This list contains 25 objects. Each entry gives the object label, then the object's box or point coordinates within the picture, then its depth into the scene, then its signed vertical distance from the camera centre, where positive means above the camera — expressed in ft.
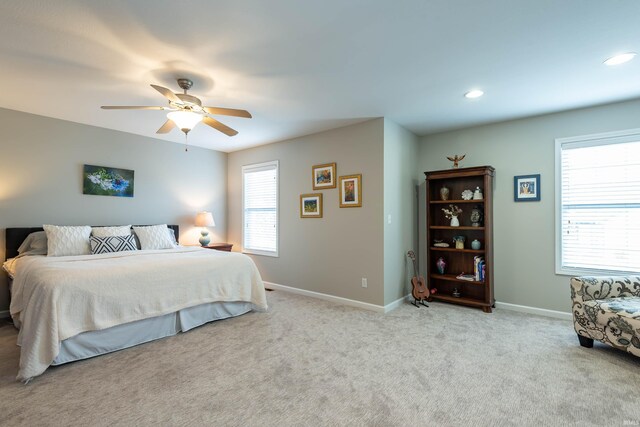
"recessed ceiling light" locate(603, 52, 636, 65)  7.87 +4.01
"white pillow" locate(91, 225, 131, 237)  13.17 -0.77
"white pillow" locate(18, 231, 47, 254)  11.91 -1.13
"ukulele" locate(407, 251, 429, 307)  13.35 -3.33
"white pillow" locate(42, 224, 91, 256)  11.72 -1.05
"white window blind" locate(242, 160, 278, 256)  17.29 +0.30
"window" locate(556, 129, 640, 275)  10.90 +0.37
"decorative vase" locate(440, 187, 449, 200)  14.17 +0.94
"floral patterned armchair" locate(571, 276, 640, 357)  7.99 -2.64
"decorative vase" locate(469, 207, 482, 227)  13.48 -0.19
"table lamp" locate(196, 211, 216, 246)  17.04 -0.45
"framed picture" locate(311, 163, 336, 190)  14.42 +1.79
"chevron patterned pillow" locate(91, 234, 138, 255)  12.46 -1.27
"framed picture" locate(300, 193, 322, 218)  14.93 +0.40
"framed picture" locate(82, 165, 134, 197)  13.93 +1.50
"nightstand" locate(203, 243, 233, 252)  17.23 -1.84
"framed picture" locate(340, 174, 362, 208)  13.44 +0.99
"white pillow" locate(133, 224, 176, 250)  14.10 -1.11
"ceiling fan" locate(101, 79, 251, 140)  8.68 +3.00
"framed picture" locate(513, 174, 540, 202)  12.44 +1.04
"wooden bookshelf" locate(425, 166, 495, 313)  12.78 -0.97
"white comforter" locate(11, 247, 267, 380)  7.61 -2.31
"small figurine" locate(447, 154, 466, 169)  13.71 +2.41
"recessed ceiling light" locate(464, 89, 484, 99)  10.11 +3.97
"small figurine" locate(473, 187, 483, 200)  13.21 +0.79
